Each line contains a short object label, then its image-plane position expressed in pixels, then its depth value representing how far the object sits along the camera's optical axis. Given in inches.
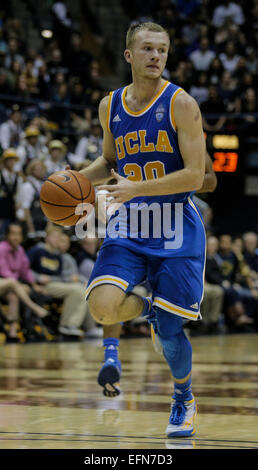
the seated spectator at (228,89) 671.8
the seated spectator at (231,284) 565.9
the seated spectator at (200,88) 685.9
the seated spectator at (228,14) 768.3
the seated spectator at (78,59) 682.2
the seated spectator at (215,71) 701.8
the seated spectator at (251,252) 597.0
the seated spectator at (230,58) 721.6
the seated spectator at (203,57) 727.1
